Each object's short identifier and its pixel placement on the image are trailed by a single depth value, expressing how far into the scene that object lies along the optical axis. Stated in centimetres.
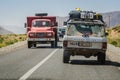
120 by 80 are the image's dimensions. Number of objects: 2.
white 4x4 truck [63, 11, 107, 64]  1902
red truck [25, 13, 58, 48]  3500
